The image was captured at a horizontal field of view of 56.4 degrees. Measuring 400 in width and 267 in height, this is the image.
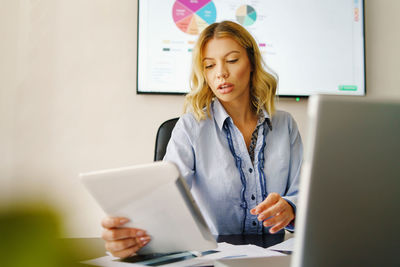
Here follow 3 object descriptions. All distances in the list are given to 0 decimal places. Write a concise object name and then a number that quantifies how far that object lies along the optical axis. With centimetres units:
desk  87
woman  133
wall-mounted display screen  206
